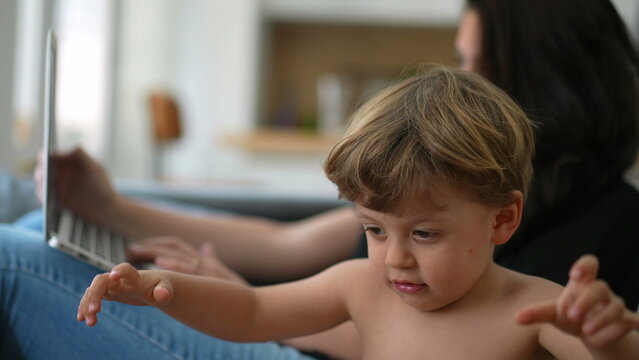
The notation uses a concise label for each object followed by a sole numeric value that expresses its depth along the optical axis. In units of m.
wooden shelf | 4.91
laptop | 1.06
